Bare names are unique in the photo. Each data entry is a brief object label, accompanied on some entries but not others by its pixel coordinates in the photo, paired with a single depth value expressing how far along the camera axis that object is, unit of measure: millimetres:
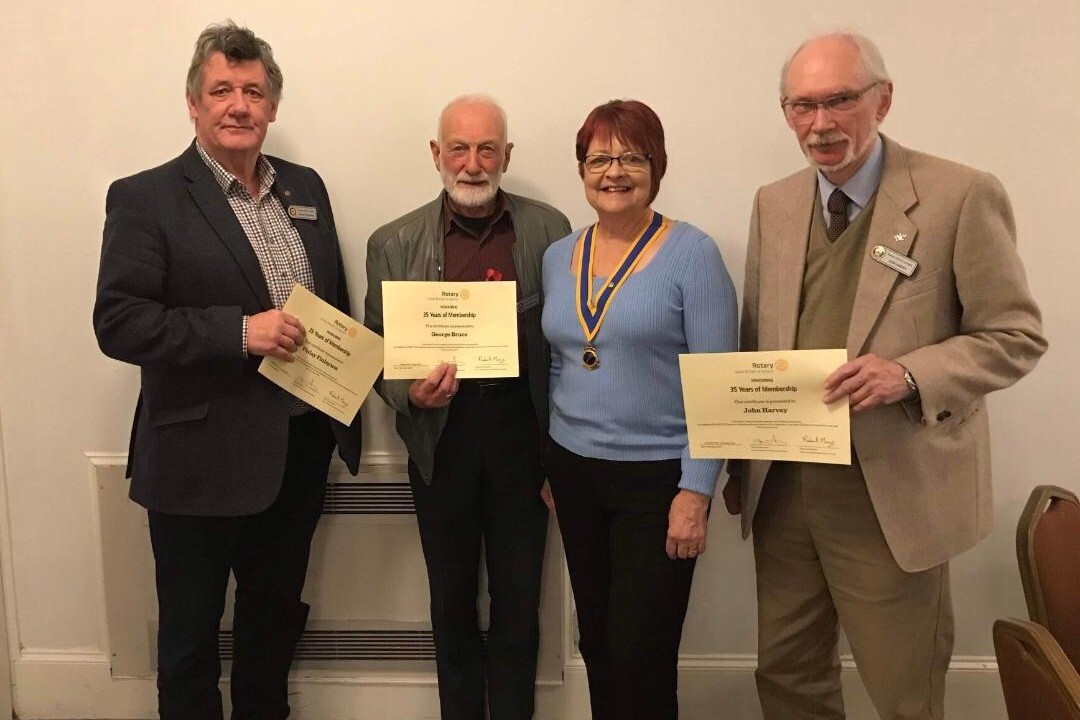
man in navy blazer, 1823
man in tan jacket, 1510
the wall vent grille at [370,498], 2506
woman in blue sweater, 1705
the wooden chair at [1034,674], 1162
